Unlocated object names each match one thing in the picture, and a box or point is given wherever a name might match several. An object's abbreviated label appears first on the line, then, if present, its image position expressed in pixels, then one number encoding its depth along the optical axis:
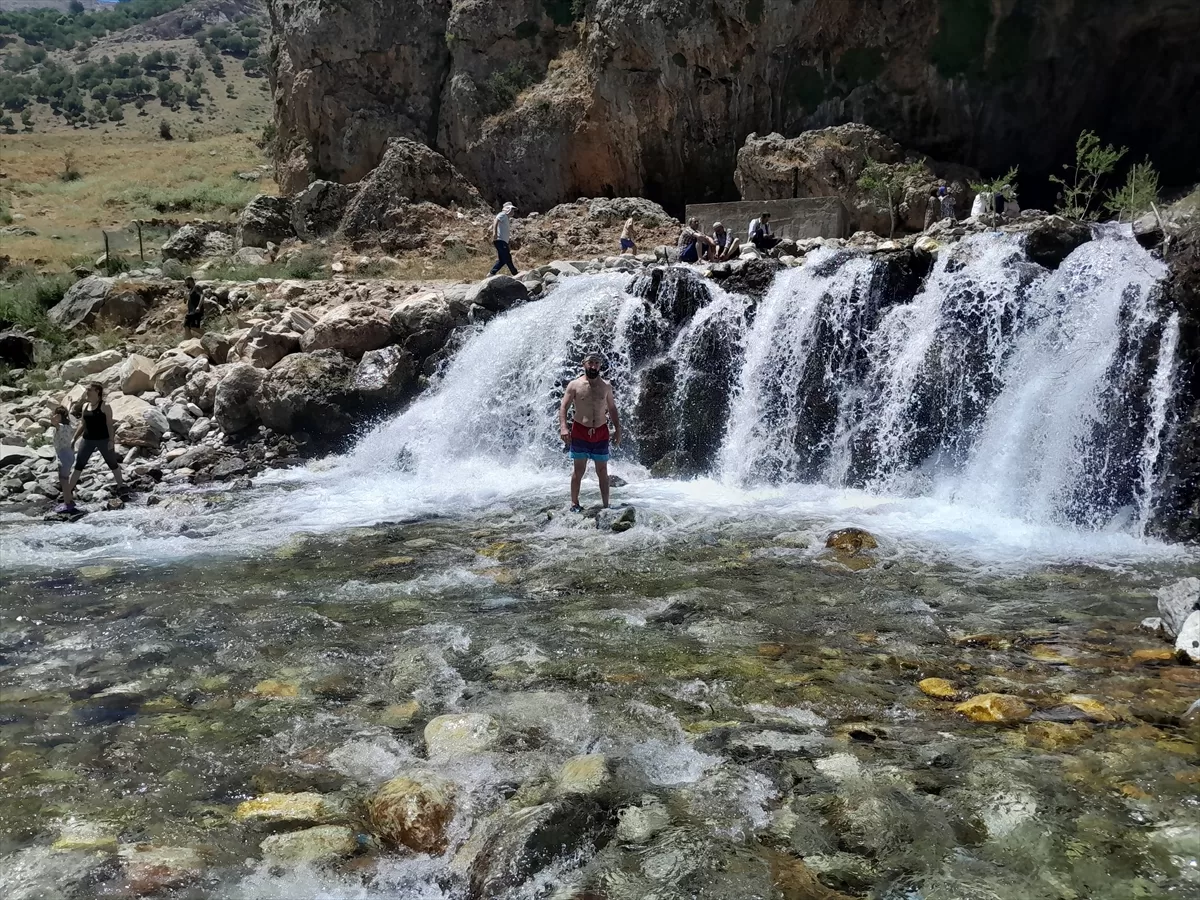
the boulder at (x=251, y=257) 18.64
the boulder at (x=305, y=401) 12.01
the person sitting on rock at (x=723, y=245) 14.84
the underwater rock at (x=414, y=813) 3.53
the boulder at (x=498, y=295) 13.07
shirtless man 7.93
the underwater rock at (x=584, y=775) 3.79
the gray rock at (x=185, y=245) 19.73
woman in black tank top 9.84
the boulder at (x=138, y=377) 13.48
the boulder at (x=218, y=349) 13.77
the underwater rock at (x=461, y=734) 4.16
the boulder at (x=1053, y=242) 9.73
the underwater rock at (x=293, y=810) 3.65
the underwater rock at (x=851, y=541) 7.25
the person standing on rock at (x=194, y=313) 15.17
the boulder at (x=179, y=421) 12.36
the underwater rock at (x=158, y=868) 3.25
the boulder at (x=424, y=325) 12.79
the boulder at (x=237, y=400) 12.12
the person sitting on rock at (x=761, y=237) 15.37
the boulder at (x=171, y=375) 13.41
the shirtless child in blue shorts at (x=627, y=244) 16.73
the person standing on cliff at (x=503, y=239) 15.24
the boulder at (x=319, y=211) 19.81
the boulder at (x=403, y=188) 19.44
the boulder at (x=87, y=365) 14.18
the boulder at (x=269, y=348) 12.99
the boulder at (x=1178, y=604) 5.04
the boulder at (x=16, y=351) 15.02
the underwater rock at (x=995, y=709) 4.25
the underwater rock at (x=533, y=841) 3.26
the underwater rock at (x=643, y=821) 3.49
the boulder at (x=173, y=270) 17.66
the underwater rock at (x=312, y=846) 3.42
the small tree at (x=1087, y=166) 14.40
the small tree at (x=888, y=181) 17.31
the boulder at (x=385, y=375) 12.26
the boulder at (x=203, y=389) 12.83
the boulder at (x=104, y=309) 16.09
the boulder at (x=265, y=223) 19.97
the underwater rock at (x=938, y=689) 4.55
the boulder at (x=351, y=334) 12.75
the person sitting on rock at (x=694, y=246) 14.90
